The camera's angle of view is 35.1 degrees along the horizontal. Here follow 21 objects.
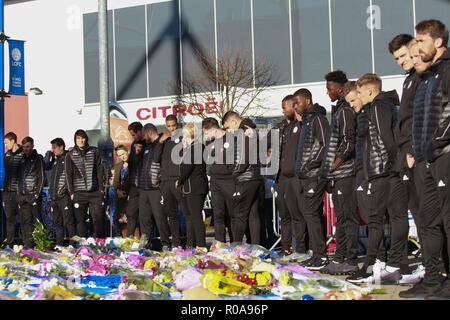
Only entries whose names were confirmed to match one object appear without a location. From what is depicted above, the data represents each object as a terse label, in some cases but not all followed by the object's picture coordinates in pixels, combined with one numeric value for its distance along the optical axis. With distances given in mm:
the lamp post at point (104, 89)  16609
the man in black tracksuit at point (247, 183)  9852
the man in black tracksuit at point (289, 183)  9141
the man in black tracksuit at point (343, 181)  7996
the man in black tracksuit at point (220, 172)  10125
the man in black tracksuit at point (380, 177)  7086
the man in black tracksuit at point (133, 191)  11648
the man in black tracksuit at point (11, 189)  13016
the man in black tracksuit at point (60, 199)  12016
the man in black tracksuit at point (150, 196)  11078
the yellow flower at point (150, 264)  7934
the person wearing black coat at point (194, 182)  10445
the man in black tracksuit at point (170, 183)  10828
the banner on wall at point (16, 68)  12984
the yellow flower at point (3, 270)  7484
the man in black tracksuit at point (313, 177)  8523
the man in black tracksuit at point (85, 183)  11742
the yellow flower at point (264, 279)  6442
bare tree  27156
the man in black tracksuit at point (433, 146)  5770
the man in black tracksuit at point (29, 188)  12664
